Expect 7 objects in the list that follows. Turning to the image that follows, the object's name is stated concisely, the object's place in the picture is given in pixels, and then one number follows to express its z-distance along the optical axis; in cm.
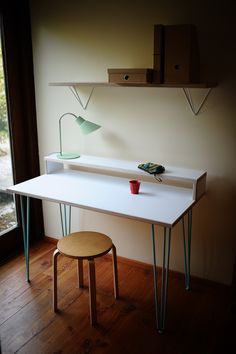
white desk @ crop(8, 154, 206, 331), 198
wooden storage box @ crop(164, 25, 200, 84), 201
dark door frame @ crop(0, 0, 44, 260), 263
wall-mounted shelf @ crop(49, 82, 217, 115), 204
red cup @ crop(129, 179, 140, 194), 222
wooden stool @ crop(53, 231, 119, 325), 207
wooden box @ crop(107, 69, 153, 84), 208
